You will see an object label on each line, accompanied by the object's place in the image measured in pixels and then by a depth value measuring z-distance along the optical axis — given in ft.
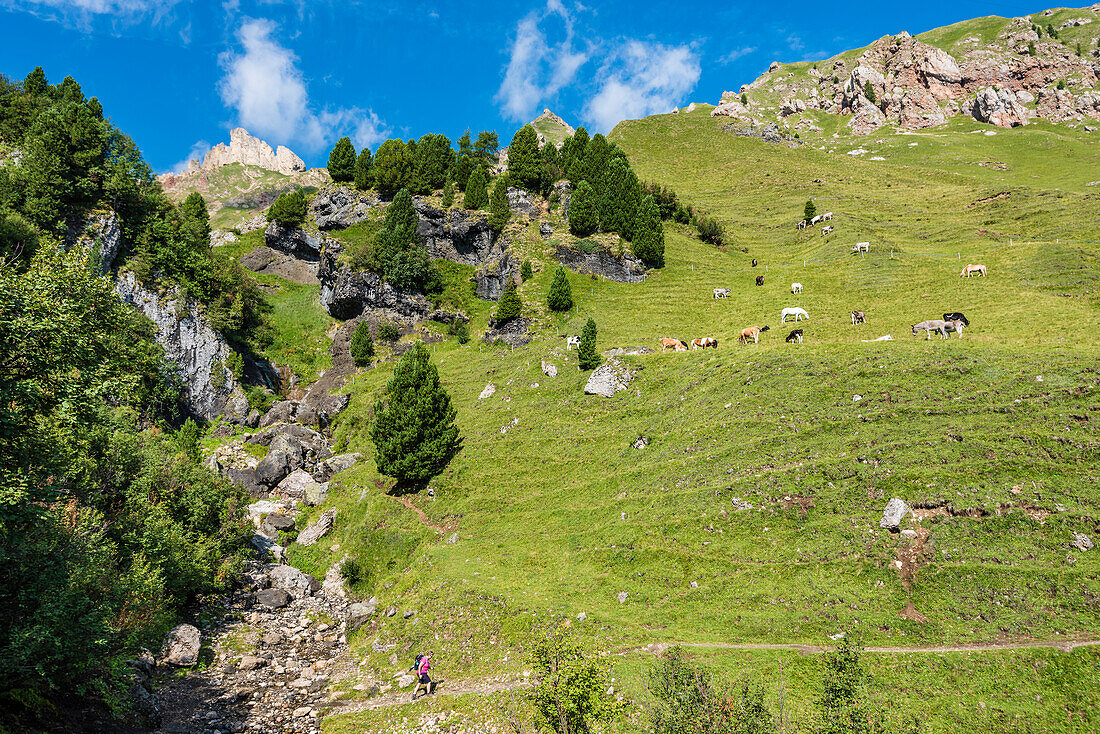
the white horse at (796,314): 170.81
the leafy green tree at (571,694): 47.14
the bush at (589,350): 163.02
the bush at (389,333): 249.14
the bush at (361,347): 238.68
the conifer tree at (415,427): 144.36
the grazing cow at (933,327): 132.14
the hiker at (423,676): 79.00
